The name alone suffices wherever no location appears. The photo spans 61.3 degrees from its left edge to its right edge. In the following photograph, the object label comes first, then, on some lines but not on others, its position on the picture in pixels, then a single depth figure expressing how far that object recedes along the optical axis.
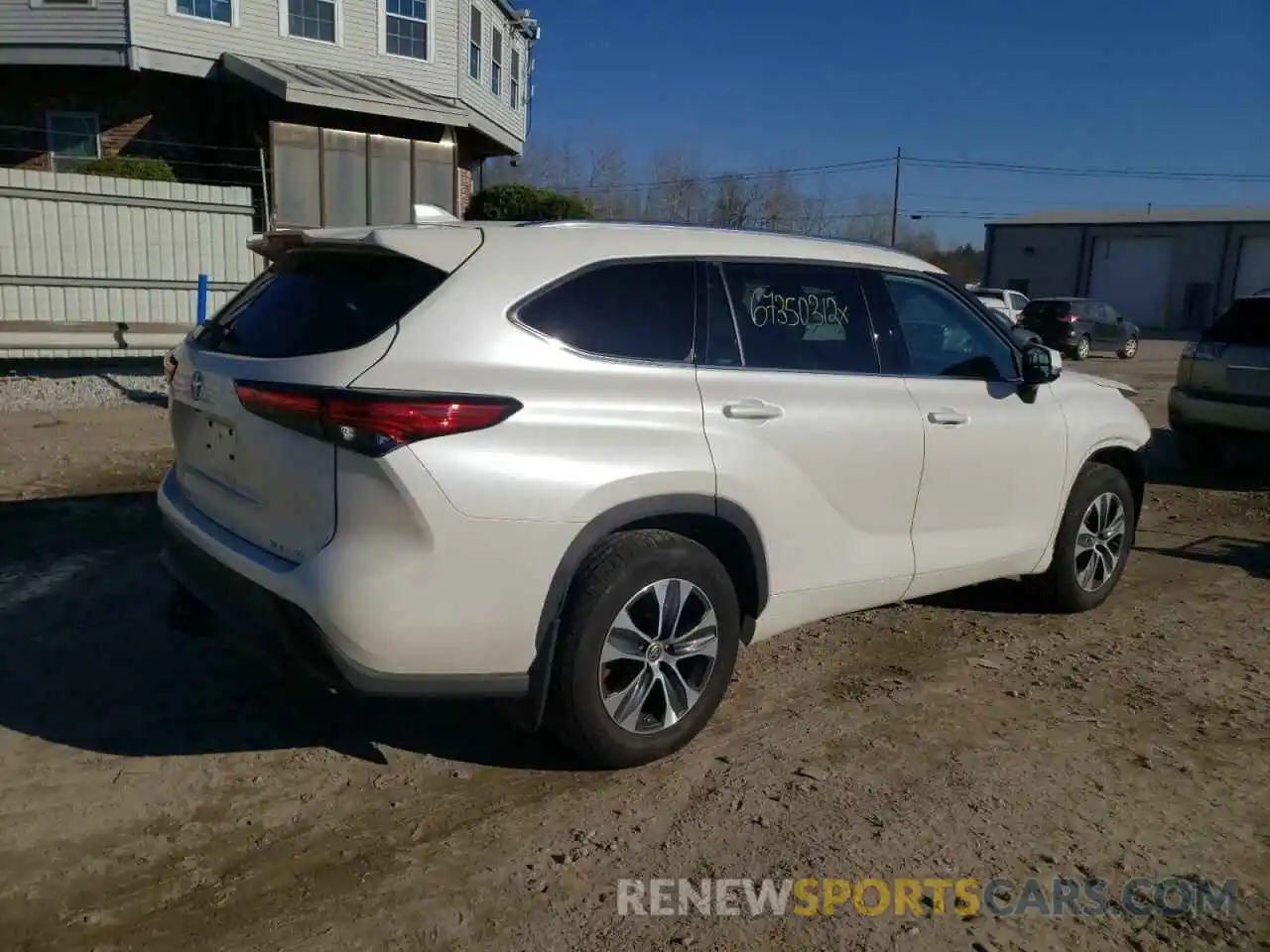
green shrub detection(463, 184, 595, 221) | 23.52
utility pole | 49.16
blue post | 12.59
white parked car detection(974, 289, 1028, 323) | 26.93
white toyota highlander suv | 3.10
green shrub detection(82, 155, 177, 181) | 17.03
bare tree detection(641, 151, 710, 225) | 57.72
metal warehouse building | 46.81
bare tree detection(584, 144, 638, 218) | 58.12
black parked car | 26.59
